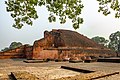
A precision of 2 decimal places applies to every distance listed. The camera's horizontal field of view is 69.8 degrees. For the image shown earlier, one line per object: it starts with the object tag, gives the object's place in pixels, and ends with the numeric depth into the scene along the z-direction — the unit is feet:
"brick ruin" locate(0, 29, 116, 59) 38.87
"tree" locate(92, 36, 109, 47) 102.67
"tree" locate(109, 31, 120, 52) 89.19
